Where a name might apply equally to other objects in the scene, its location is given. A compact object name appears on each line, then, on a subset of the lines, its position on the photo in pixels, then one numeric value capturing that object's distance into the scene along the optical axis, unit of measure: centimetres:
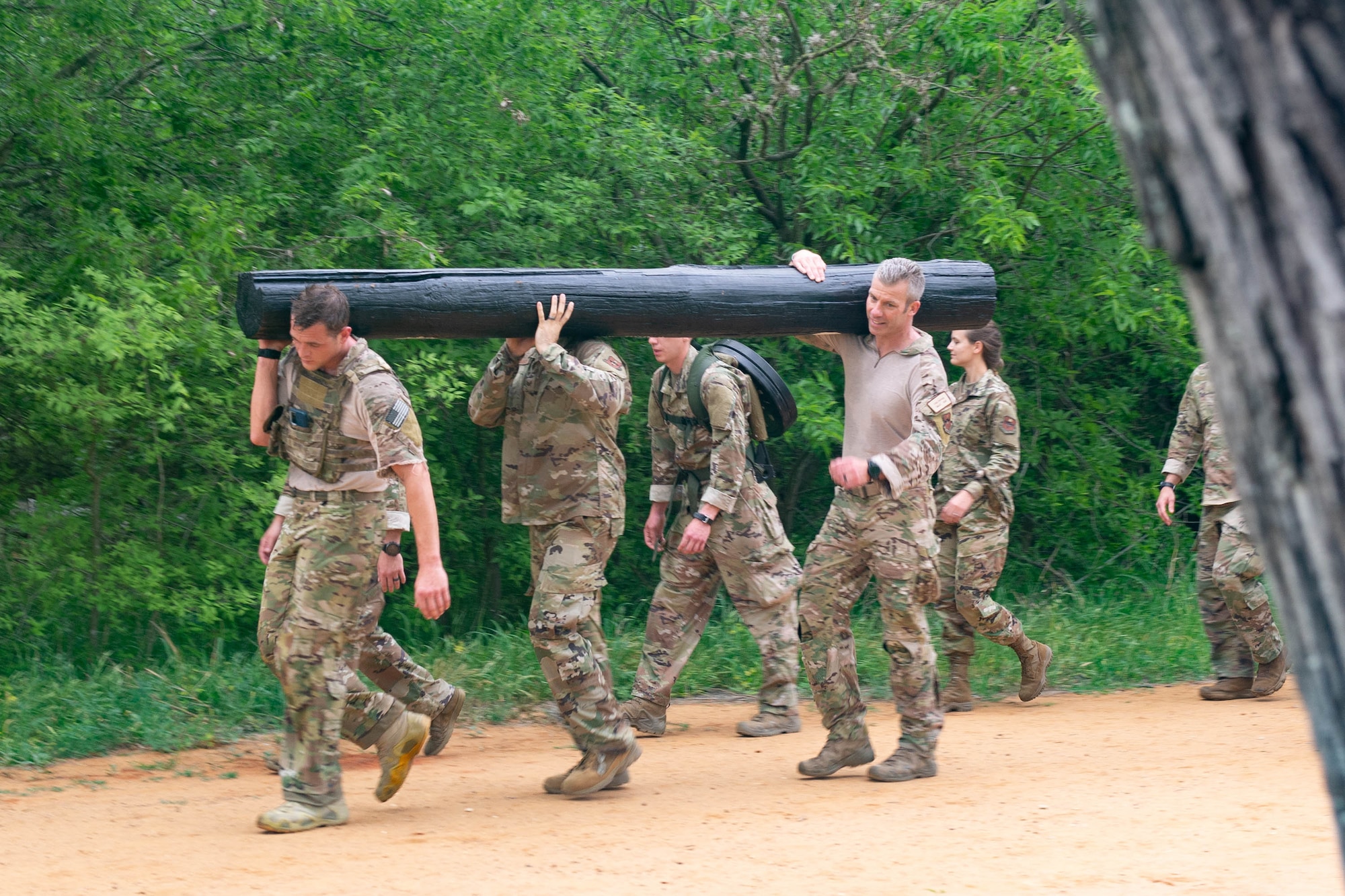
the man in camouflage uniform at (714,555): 1353
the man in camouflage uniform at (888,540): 1095
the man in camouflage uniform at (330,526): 984
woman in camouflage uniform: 1484
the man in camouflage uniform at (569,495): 1066
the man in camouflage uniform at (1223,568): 1461
